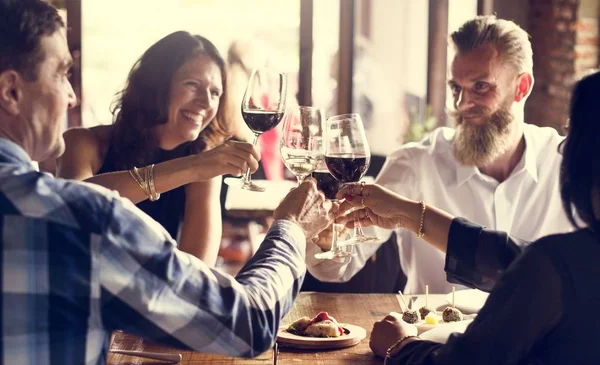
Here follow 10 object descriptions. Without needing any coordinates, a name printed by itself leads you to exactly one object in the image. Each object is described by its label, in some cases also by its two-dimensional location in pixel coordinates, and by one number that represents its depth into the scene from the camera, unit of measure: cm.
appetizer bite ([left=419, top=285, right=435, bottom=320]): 205
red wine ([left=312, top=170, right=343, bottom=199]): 200
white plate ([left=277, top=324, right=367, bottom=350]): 185
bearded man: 273
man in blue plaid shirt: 120
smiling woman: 272
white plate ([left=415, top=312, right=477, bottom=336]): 188
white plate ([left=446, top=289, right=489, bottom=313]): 211
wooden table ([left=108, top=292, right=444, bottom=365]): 180
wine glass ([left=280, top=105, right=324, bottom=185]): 193
